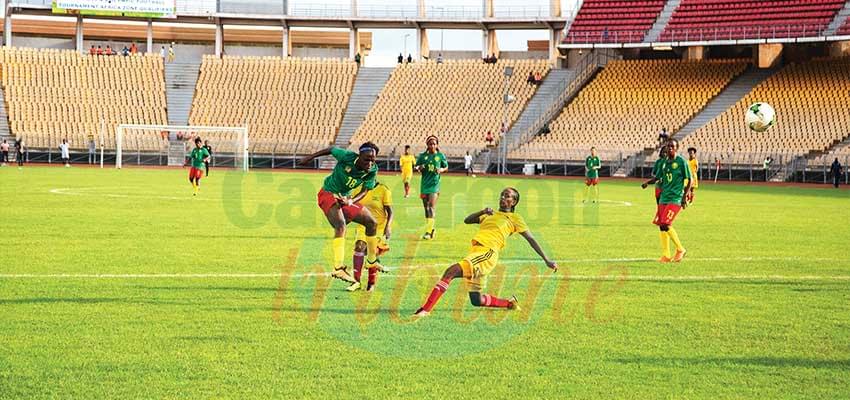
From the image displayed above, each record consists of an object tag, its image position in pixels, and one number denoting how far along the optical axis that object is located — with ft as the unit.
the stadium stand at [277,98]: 231.57
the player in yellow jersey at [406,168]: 108.22
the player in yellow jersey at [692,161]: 93.96
